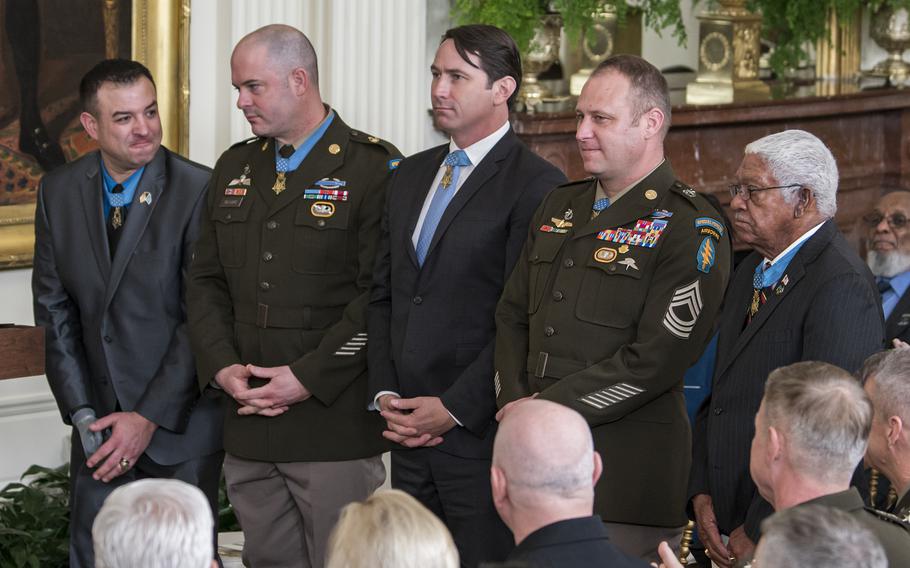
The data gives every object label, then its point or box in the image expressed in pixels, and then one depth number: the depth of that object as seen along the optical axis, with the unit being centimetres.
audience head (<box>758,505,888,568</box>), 412
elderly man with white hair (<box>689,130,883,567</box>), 677
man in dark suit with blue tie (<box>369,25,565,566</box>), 750
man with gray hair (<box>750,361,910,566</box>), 535
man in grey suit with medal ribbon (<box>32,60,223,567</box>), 817
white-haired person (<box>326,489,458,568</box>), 426
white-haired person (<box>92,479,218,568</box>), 440
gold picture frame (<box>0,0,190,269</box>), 1062
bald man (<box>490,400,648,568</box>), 495
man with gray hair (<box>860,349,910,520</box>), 605
